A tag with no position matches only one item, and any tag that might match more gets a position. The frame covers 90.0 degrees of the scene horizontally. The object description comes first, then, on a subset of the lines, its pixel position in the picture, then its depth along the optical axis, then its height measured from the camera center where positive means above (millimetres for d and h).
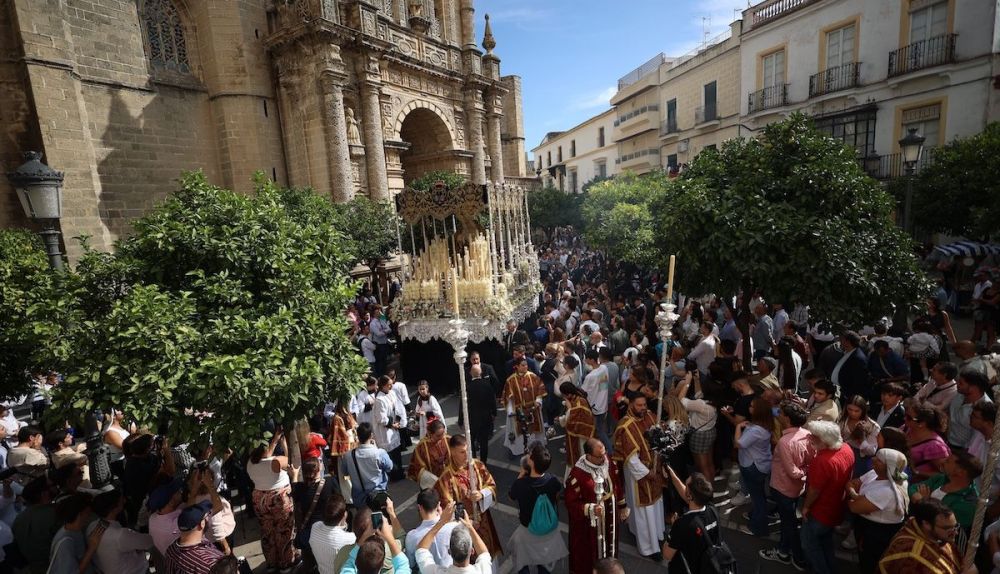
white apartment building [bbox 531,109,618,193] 38969 +4618
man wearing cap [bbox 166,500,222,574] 3482 -2241
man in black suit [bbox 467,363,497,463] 6461 -2549
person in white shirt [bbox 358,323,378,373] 9705 -2483
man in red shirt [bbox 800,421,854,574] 3896 -2279
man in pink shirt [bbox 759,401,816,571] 4301 -2397
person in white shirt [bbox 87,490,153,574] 3838 -2371
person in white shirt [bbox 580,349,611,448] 6438 -2414
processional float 9867 -1358
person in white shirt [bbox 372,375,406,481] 6332 -2574
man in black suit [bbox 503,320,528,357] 9913 -2513
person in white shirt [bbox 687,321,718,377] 7539 -2308
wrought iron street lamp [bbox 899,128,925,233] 8469 +568
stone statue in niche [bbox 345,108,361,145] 17859 +3212
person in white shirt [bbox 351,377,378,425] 6445 -2379
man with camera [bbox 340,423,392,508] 4875 -2407
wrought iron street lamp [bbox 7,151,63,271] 4996 +459
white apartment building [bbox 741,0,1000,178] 14427 +3908
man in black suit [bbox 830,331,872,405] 6180 -2233
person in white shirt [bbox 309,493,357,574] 3635 -2278
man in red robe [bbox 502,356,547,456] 6578 -2495
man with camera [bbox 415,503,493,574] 3104 -2191
